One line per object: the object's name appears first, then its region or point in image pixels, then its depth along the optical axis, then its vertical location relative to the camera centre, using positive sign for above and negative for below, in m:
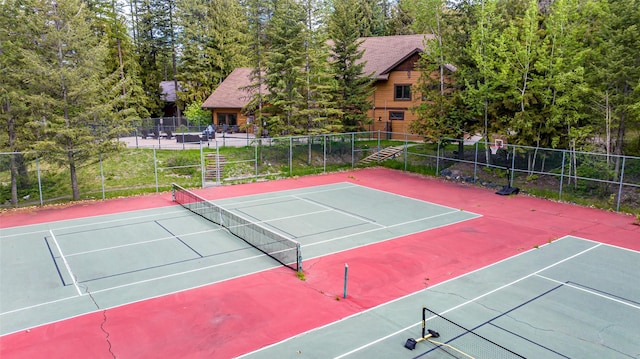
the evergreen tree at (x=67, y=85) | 19.62 +1.39
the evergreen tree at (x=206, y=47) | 49.84 +8.03
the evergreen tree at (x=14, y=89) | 19.55 +1.18
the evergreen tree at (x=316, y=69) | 29.31 +3.20
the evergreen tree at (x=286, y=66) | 28.38 +3.21
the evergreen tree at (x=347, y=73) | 34.47 +3.37
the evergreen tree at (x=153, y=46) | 52.91 +8.59
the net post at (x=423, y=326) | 9.09 -4.37
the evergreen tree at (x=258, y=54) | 29.39 +4.08
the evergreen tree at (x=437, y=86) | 27.19 +1.90
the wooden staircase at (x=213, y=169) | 26.31 -3.26
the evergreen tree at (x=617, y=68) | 19.95 +2.19
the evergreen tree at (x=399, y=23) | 61.99 +13.26
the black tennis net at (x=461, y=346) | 8.54 -4.66
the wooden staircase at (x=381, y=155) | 32.31 -2.98
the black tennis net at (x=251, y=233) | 13.61 -4.24
